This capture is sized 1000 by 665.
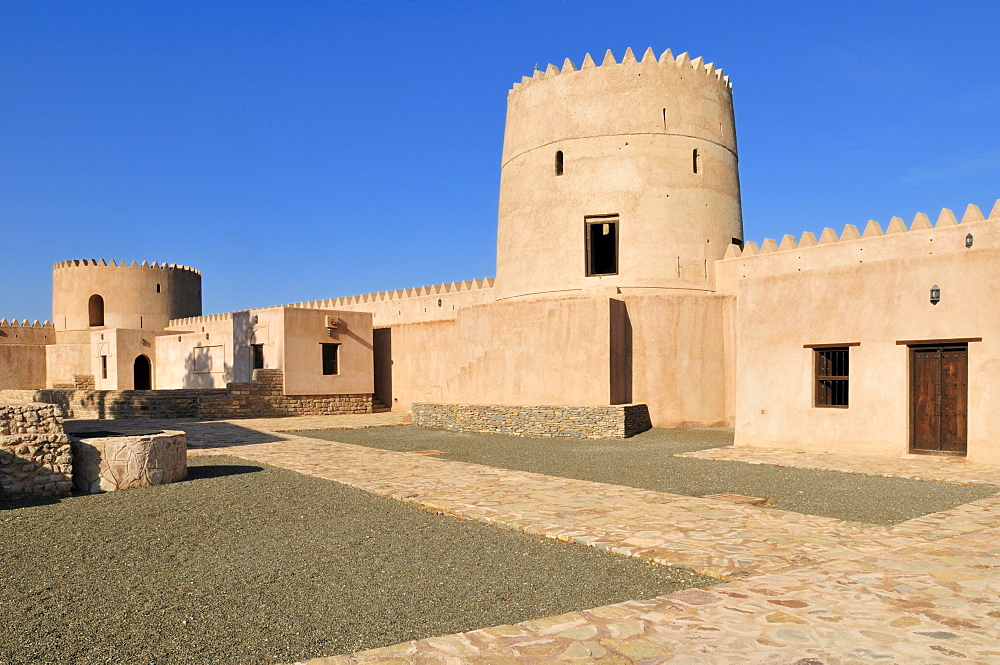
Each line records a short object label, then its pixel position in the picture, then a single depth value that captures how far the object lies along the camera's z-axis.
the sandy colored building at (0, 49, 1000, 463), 10.82
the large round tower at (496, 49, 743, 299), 17.02
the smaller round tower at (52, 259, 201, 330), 33.56
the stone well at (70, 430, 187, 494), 8.35
